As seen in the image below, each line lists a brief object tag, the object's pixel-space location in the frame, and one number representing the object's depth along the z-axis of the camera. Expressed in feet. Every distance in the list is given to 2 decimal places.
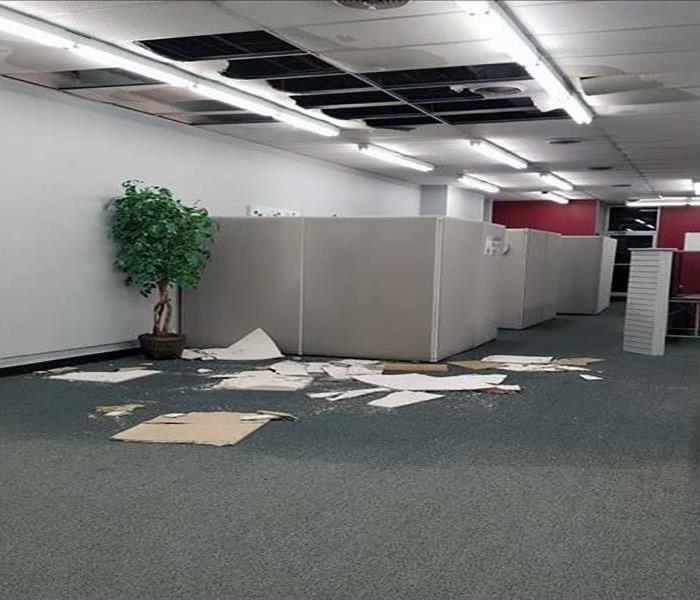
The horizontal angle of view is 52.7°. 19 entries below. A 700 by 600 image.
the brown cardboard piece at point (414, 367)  21.39
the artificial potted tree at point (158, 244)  21.91
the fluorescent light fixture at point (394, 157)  30.78
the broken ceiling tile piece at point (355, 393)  17.45
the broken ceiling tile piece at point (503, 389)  18.41
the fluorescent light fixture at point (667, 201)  51.10
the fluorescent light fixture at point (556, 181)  39.20
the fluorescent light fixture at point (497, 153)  28.84
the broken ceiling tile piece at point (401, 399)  16.75
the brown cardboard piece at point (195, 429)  13.35
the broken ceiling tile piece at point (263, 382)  18.39
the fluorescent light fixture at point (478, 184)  41.47
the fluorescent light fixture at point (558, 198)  49.90
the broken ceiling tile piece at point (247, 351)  23.47
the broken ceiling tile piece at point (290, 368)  20.77
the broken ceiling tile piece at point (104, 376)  19.16
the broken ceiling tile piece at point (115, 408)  15.48
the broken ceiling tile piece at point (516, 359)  23.66
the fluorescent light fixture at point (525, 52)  12.71
